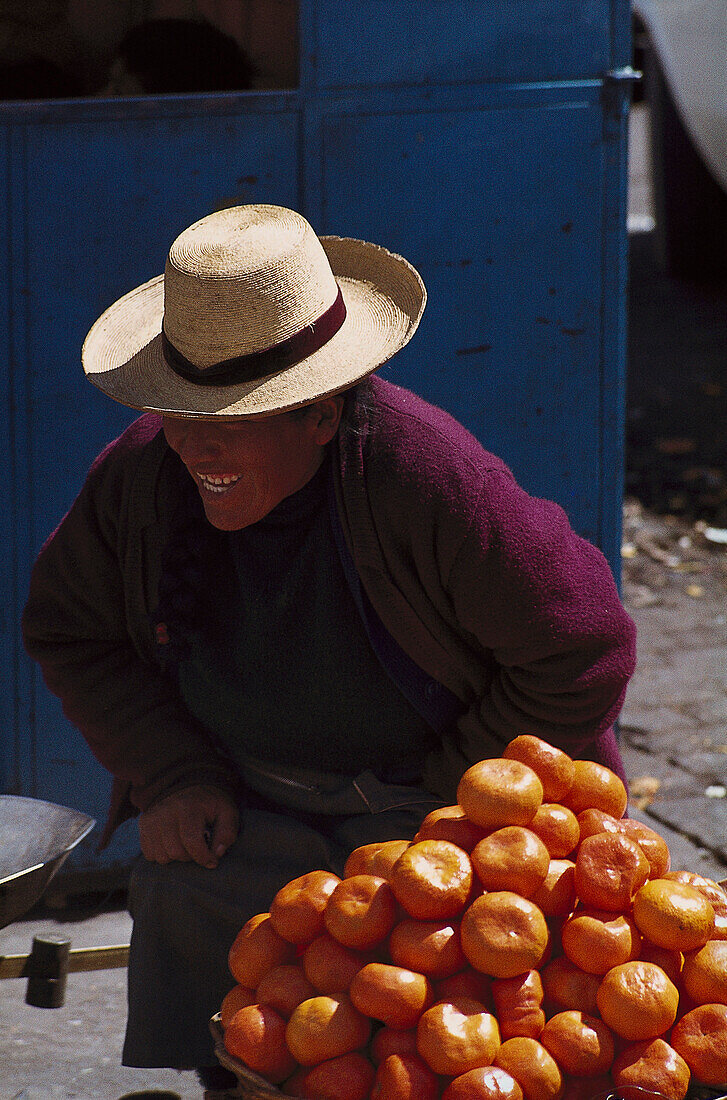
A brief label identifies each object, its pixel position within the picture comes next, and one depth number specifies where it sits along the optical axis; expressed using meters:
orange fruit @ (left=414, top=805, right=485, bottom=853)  2.64
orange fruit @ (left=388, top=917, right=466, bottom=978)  2.57
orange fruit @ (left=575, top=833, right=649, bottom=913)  2.59
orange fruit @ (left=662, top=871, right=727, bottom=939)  2.65
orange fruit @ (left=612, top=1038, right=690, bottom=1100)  2.50
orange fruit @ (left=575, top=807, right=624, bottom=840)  2.66
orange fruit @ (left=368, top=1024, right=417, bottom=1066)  2.55
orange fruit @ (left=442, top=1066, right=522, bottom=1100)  2.49
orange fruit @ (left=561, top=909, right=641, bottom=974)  2.57
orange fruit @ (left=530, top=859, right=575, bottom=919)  2.62
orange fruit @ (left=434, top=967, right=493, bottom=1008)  2.57
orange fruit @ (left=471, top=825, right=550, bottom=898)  2.58
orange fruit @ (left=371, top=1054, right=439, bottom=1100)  2.51
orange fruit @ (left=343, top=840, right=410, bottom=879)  2.65
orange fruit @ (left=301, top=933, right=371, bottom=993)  2.60
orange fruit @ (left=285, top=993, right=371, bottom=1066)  2.55
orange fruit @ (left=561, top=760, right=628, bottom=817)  2.73
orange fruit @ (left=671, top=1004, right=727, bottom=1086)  2.52
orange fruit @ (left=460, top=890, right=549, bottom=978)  2.55
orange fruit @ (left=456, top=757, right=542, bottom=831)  2.62
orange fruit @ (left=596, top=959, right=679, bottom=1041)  2.53
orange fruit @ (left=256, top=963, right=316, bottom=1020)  2.60
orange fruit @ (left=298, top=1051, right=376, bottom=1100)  2.54
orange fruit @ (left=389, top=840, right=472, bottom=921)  2.57
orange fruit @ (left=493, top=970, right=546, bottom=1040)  2.55
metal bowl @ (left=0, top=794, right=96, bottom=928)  2.76
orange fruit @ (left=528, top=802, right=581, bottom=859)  2.64
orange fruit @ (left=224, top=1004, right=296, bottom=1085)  2.56
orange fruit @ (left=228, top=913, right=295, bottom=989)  2.65
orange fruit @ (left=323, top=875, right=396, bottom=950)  2.60
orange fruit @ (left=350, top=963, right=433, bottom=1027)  2.55
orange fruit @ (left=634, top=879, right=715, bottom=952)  2.57
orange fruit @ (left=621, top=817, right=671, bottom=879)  2.67
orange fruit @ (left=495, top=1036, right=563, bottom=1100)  2.51
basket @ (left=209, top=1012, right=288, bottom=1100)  2.54
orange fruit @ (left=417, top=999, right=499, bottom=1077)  2.51
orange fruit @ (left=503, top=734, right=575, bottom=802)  2.70
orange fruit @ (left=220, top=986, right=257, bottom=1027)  2.65
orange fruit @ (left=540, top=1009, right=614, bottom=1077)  2.53
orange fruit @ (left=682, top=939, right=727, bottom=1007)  2.57
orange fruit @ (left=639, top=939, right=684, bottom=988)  2.59
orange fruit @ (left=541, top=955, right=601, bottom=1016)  2.57
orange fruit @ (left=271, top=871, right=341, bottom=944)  2.65
